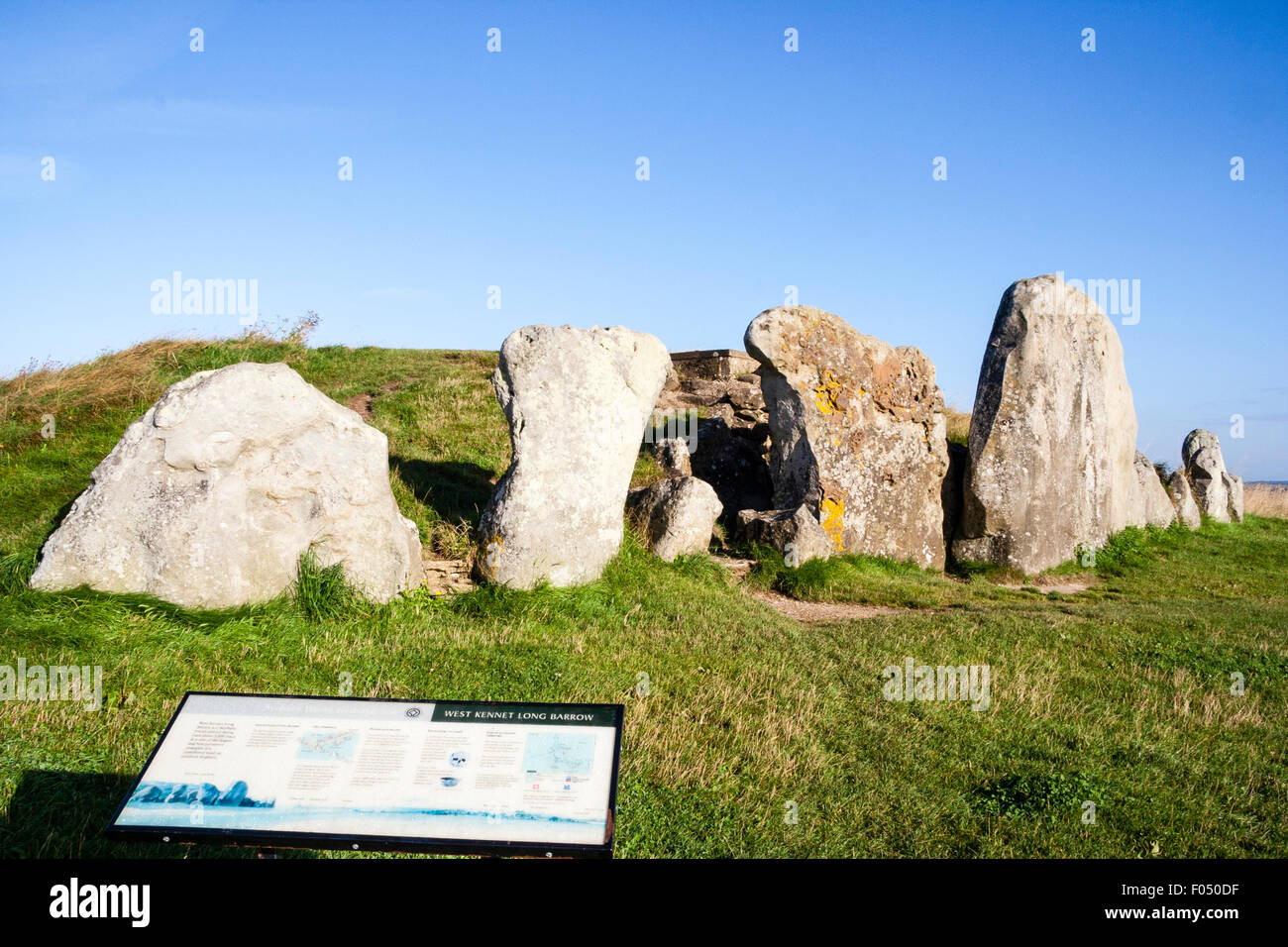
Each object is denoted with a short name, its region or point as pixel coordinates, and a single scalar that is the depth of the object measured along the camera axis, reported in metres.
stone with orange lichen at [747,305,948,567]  12.08
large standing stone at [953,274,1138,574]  12.95
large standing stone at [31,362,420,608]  7.27
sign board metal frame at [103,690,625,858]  3.41
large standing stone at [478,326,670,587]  8.94
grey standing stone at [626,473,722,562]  10.65
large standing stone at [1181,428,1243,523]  20.20
